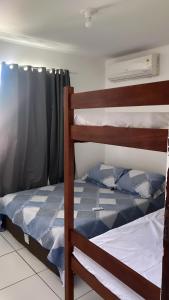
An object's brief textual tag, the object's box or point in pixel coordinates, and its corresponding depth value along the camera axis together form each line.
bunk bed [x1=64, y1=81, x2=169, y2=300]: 0.98
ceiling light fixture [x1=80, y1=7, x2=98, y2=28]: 1.98
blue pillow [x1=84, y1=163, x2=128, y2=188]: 3.25
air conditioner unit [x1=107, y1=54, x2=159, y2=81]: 3.06
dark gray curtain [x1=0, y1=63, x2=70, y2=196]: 2.97
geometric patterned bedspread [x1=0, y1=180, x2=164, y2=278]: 2.12
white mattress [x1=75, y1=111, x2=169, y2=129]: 1.05
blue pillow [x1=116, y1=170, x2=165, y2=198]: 2.87
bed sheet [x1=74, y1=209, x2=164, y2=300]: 1.32
